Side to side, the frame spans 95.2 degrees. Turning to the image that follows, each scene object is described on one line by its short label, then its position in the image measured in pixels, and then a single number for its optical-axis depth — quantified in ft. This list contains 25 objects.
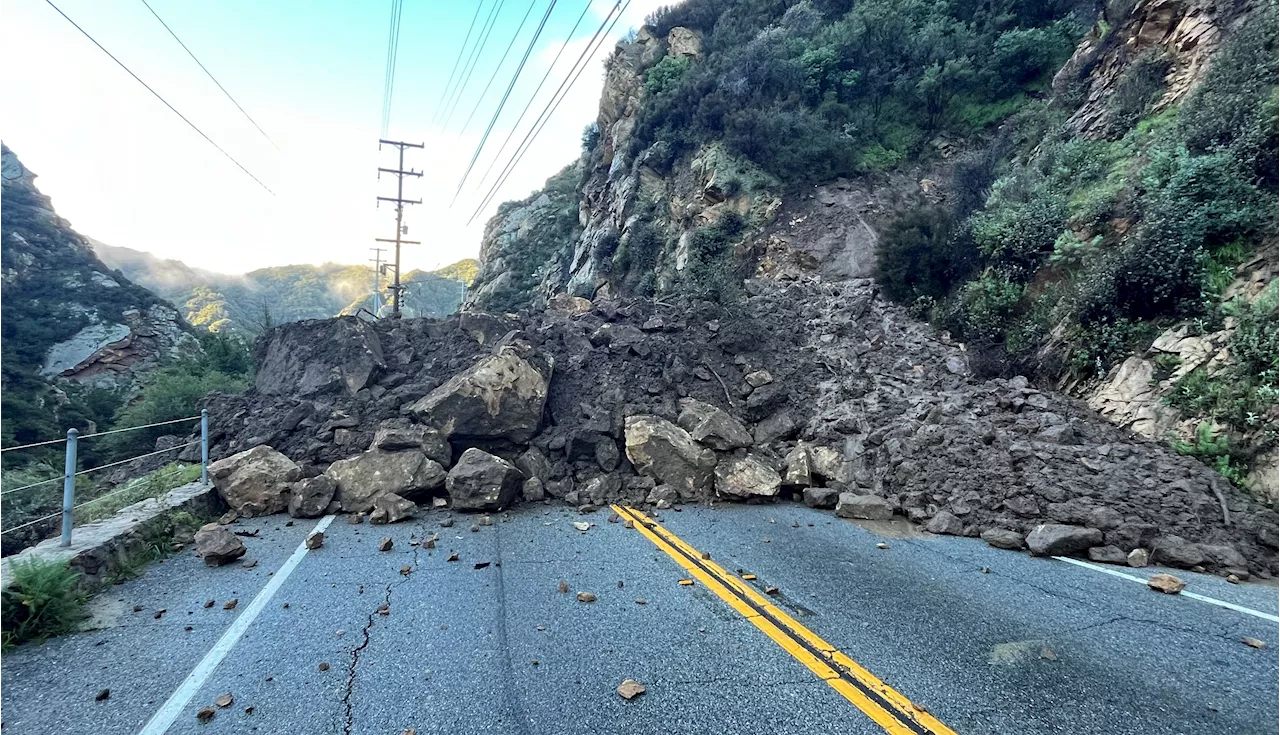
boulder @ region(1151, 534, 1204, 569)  17.51
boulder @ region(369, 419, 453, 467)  26.55
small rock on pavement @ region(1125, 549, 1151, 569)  17.69
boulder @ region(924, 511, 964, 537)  21.44
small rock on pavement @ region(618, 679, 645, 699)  10.28
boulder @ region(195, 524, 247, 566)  17.95
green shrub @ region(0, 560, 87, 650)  12.95
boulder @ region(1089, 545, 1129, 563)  17.99
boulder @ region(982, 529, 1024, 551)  19.52
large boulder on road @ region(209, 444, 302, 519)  24.00
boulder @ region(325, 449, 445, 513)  24.30
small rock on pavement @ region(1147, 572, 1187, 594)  15.37
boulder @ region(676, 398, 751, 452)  29.37
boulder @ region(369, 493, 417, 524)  22.70
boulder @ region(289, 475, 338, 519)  23.53
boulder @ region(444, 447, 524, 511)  24.30
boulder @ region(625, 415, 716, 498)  27.37
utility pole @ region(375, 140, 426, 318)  98.37
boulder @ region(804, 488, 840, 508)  25.30
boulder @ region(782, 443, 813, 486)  26.86
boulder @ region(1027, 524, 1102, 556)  18.51
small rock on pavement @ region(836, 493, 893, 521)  23.41
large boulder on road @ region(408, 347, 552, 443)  28.55
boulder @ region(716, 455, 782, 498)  26.40
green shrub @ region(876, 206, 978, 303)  40.86
